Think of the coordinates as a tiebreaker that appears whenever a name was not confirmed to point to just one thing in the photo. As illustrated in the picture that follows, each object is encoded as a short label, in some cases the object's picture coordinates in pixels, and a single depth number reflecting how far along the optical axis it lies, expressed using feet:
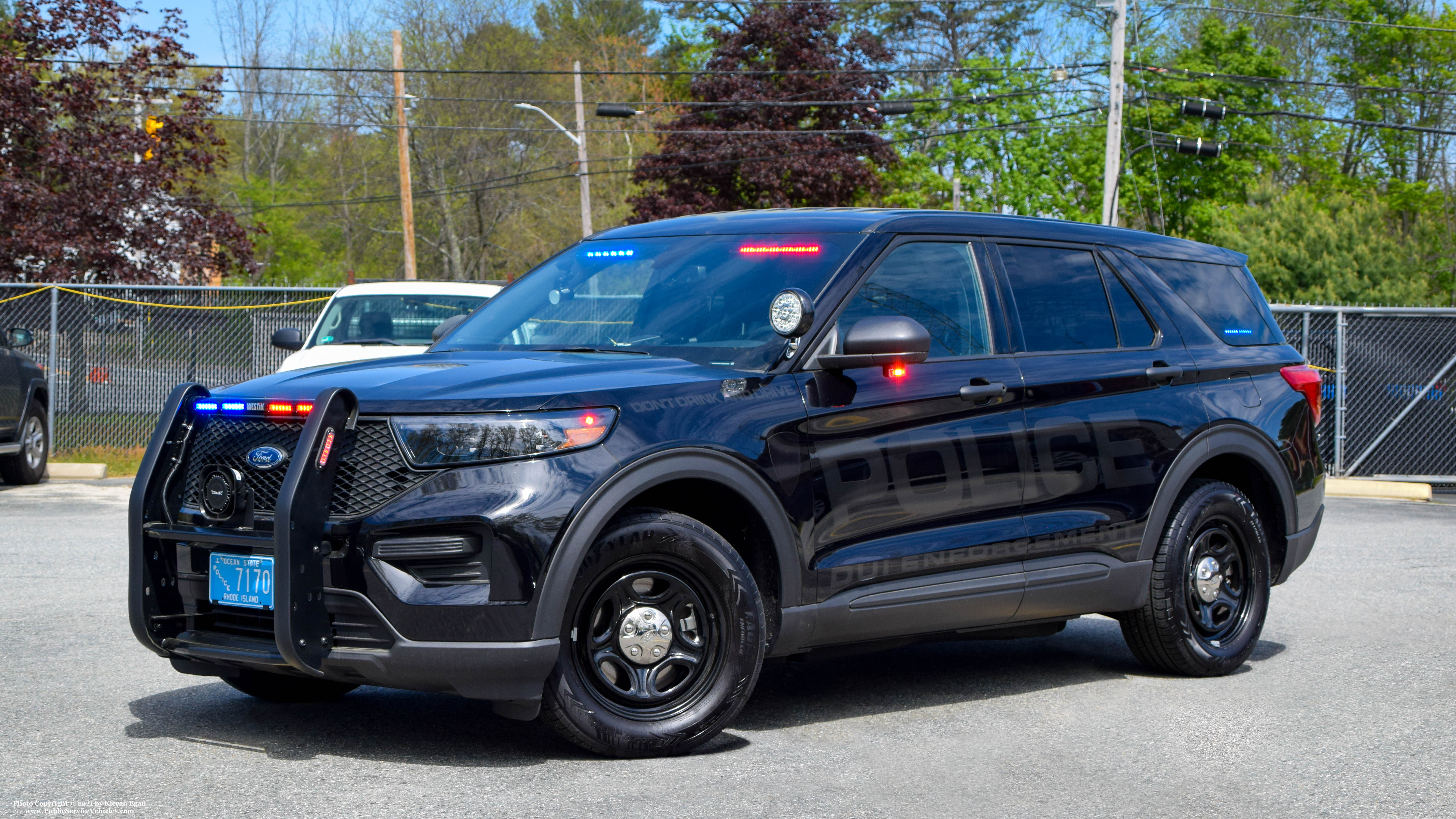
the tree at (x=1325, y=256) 113.09
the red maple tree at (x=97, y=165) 71.26
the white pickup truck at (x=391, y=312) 44.45
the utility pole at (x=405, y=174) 115.55
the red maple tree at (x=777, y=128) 123.95
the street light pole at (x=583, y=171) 123.13
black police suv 15.16
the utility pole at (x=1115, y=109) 96.37
